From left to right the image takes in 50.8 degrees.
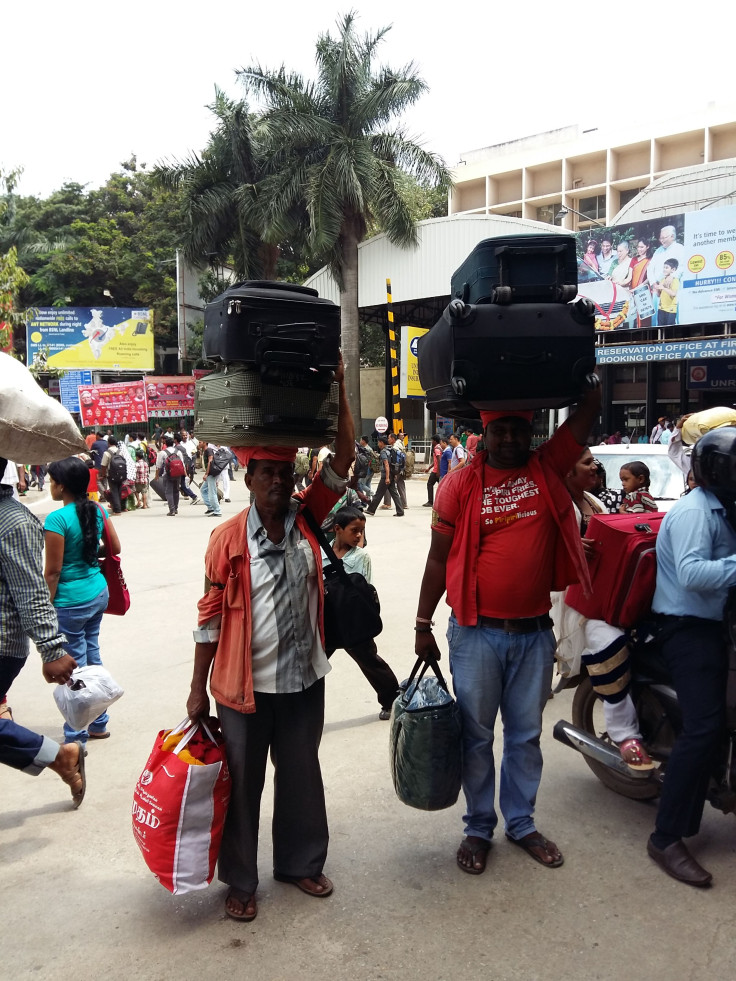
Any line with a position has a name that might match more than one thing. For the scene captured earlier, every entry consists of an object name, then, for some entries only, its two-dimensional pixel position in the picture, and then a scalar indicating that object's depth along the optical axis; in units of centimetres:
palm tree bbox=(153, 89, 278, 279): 2589
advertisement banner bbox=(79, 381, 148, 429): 2292
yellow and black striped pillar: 2146
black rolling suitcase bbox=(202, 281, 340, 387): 261
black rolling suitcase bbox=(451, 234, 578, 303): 276
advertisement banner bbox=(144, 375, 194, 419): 3291
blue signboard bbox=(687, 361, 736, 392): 2119
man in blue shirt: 296
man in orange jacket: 286
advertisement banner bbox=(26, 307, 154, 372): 3491
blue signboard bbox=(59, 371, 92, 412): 3070
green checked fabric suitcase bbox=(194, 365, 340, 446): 267
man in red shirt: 304
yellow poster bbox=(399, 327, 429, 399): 2164
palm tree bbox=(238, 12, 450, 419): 2348
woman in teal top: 429
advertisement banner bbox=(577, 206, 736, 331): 1762
